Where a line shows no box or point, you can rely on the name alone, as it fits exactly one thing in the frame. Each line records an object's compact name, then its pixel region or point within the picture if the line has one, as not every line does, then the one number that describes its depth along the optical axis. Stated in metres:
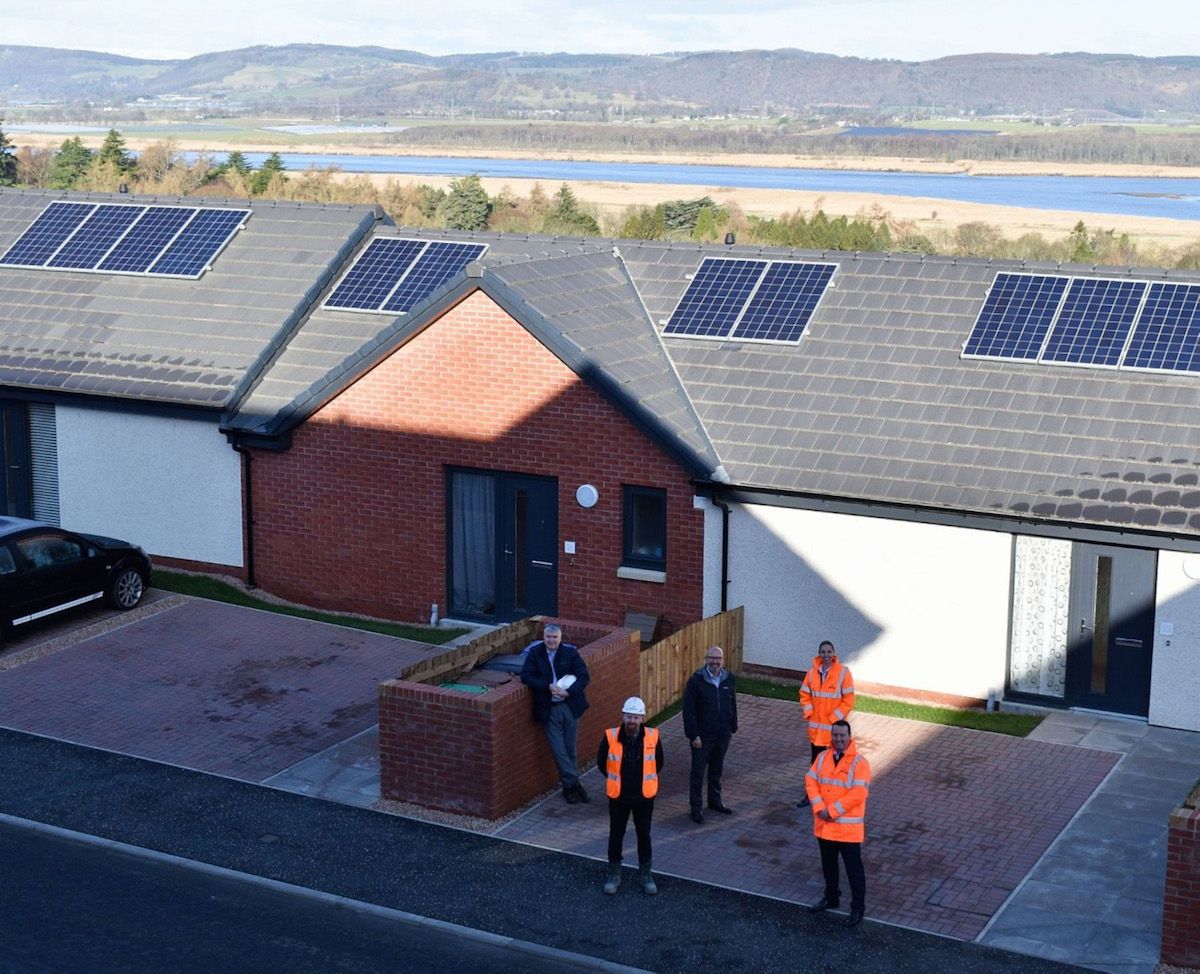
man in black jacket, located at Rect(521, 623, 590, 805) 15.36
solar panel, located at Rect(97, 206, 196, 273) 26.88
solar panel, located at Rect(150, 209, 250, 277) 26.41
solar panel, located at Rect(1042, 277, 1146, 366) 19.98
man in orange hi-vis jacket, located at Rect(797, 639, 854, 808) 15.23
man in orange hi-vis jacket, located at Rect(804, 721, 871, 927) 12.68
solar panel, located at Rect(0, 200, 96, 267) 27.75
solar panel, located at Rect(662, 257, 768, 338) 22.33
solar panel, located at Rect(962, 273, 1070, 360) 20.42
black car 20.58
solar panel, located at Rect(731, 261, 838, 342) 21.86
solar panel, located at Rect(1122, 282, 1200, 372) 19.45
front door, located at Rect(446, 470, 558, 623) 21.47
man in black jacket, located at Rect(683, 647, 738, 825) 14.72
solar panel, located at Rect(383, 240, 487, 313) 23.98
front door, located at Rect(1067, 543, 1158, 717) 17.98
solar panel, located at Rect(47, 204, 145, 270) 27.34
